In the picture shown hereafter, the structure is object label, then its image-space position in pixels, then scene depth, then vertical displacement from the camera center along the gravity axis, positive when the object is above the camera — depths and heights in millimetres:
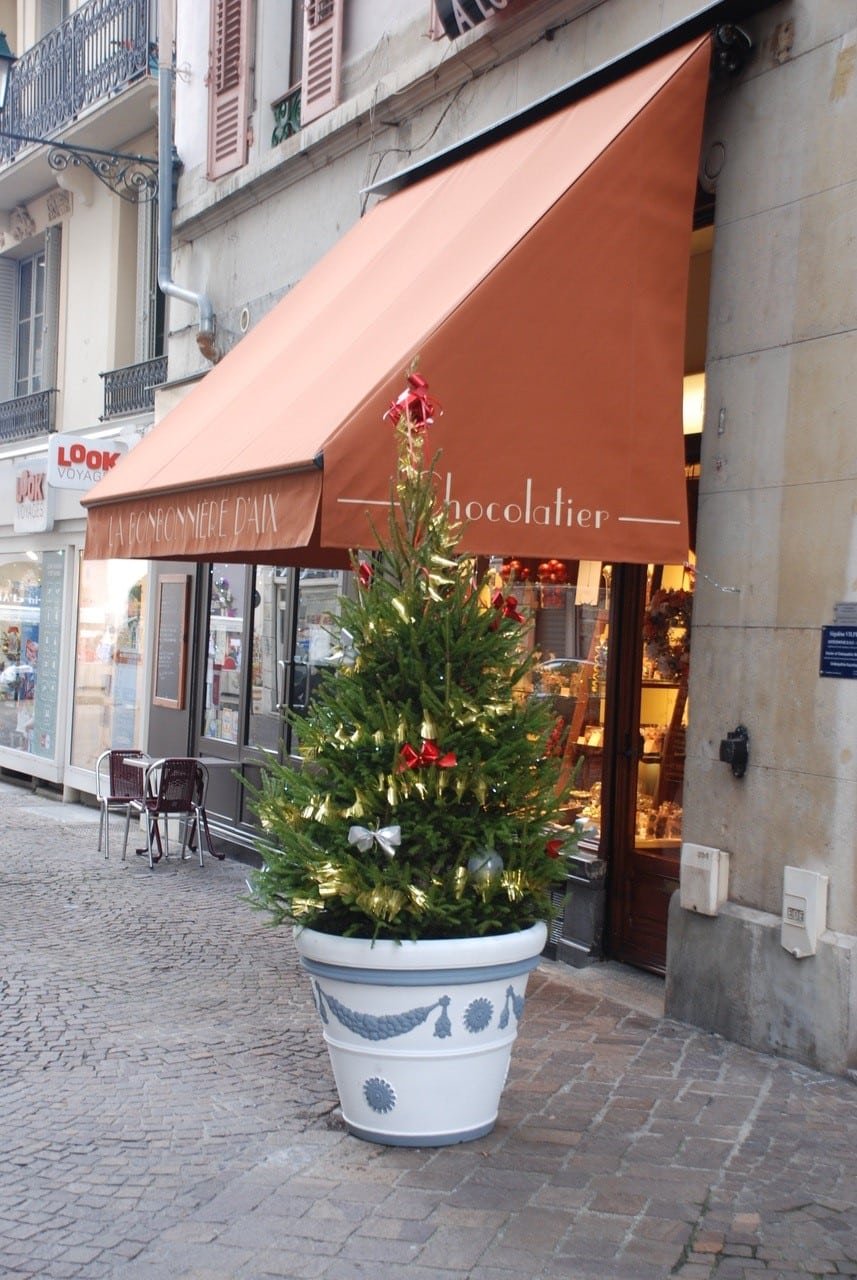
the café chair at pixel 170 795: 10672 -1252
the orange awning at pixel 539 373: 5867 +1211
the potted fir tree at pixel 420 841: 4727 -690
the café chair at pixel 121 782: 10898 -1179
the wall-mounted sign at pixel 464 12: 7961 +3705
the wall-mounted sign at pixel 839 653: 5641 +31
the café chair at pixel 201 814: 10883 -1413
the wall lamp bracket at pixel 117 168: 13312 +4592
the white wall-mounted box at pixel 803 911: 5707 -1037
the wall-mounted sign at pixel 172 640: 12234 -57
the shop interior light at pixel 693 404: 7387 +1349
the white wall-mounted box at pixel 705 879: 6230 -1009
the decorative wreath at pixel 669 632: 7406 +115
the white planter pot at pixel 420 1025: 4691 -1306
